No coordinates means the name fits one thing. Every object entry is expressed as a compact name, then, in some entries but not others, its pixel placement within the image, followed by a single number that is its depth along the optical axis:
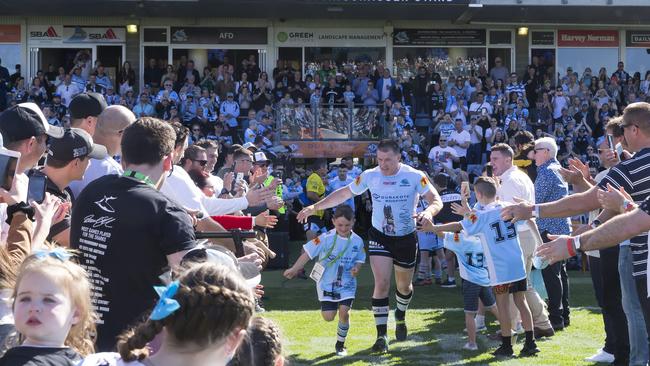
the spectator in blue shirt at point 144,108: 23.58
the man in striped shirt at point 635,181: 6.18
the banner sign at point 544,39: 29.28
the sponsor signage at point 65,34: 27.69
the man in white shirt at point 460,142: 22.44
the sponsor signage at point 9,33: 27.70
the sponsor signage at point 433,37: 28.53
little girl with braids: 2.83
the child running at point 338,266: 9.27
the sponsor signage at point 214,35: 28.03
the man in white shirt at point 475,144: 22.60
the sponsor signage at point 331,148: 22.52
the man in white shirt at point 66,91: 24.22
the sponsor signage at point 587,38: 29.28
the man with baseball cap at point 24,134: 4.52
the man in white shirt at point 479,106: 23.92
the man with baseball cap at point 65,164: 4.91
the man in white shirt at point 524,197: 9.83
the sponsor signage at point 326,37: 28.19
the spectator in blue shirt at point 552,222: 10.09
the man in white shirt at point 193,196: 5.79
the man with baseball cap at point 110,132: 5.58
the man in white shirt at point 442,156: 21.38
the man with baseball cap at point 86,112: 6.05
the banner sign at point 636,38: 29.33
